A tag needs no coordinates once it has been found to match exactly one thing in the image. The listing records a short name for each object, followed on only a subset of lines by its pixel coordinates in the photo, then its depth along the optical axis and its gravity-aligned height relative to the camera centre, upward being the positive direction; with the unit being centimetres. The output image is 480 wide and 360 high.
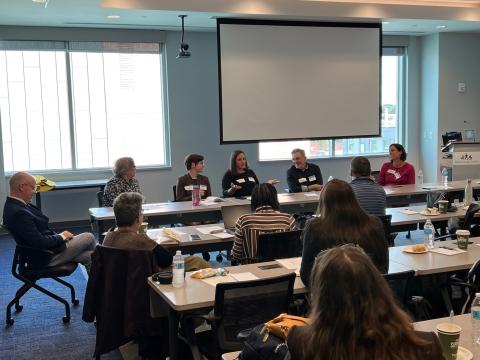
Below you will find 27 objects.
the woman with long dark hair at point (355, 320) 154 -54
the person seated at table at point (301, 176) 702 -57
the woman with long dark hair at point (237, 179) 666 -57
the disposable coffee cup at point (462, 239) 386 -78
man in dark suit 445 -76
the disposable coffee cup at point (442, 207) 536 -77
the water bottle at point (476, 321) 229 -82
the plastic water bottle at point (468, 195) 577 -72
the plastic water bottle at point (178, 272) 314 -79
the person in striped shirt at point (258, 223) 400 -66
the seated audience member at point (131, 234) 342 -62
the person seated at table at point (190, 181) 642 -55
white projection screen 785 +78
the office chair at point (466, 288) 324 -100
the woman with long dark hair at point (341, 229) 308 -56
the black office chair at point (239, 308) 283 -93
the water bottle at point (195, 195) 589 -66
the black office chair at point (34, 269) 454 -109
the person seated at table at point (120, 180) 575 -46
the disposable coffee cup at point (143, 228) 412 -71
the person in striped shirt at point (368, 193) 493 -57
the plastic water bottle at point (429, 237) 393 -78
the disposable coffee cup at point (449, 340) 206 -80
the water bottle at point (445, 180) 692 -66
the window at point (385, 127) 1012 +4
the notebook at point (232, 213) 494 -72
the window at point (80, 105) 822 +49
